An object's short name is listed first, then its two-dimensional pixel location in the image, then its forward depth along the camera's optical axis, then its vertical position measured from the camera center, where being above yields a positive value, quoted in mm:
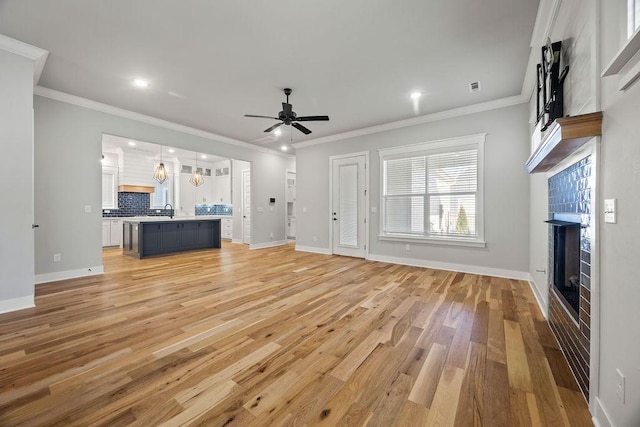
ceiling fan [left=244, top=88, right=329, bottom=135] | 3845 +1425
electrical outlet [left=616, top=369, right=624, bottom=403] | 1150 -785
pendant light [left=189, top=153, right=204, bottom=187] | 8016 +977
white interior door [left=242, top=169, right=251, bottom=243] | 8445 +122
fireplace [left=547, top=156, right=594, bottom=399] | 1566 -404
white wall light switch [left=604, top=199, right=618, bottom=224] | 1242 -1
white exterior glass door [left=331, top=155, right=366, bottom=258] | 5836 +96
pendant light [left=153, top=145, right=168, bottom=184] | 6664 +942
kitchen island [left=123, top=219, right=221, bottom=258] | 6004 -672
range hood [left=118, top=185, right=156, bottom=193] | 7809 +645
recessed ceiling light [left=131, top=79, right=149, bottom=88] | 3647 +1817
